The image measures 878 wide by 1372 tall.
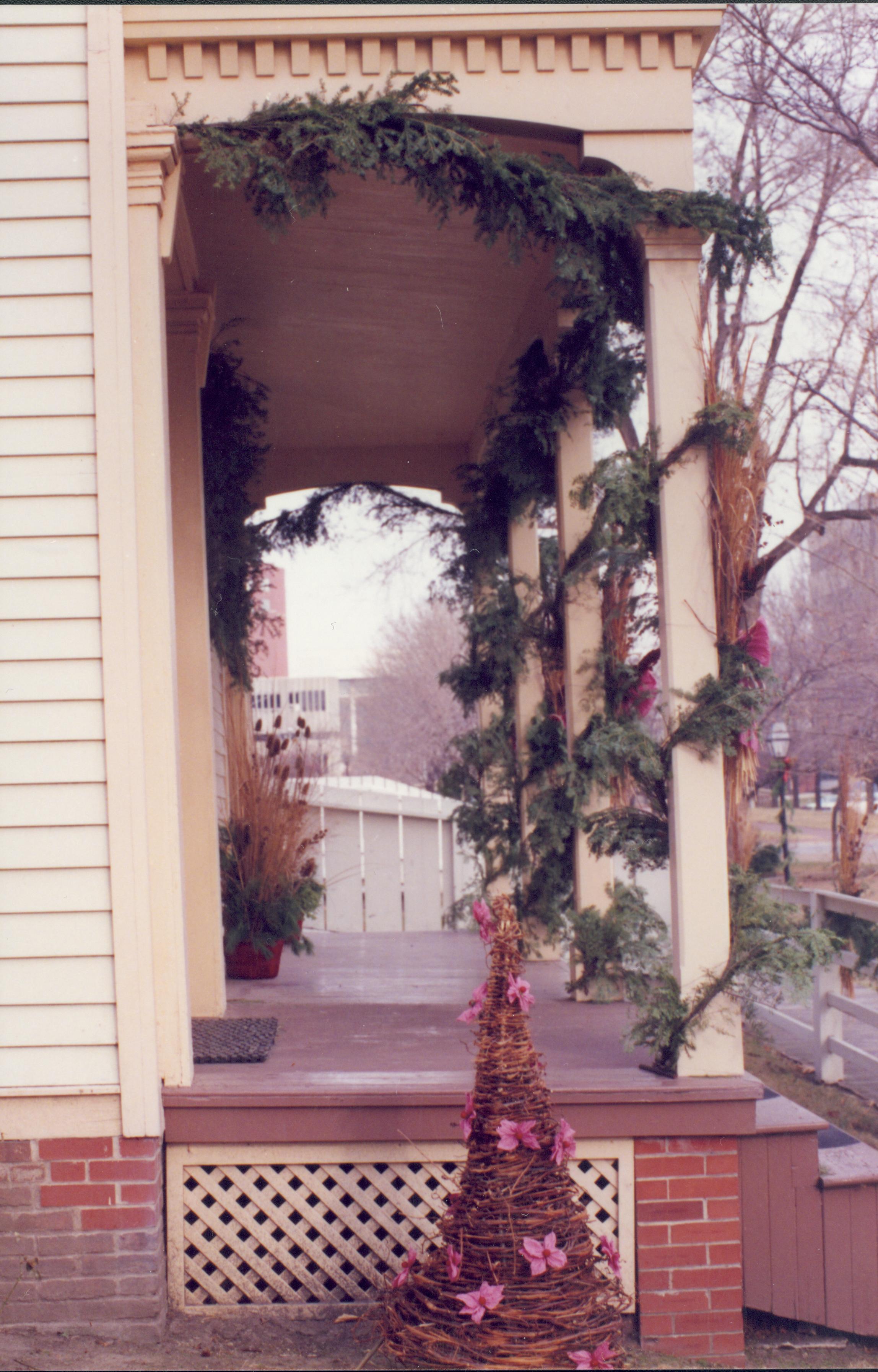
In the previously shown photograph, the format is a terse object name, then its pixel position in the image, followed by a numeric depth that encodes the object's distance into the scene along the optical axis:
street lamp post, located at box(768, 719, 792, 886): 12.24
